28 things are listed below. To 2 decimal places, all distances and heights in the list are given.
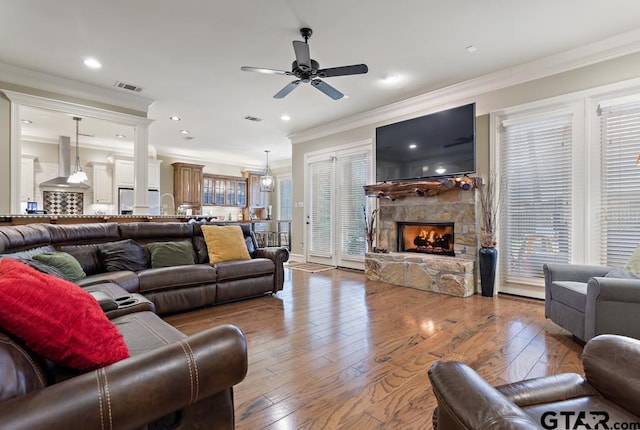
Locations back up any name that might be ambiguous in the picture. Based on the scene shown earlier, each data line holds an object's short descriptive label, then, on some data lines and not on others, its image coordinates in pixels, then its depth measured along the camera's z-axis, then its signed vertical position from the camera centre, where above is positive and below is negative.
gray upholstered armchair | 2.14 -0.67
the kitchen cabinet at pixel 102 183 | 7.56 +0.78
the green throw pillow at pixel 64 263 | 2.52 -0.40
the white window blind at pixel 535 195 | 3.64 +0.22
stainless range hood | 6.86 +1.21
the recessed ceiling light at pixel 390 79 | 4.18 +1.83
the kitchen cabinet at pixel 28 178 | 6.69 +0.82
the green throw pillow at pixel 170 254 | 3.42 -0.44
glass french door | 5.74 +0.17
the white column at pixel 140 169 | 5.08 +0.75
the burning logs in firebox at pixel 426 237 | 4.64 -0.37
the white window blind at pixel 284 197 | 10.65 +0.58
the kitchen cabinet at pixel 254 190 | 10.43 +0.81
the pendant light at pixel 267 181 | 9.05 +0.97
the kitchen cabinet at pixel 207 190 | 9.38 +0.75
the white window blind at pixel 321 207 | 6.29 +0.14
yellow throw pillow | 3.76 -0.35
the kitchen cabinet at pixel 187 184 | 8.81 +0.87
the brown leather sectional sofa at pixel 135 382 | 0.74 -0.47
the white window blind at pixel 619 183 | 3.21 +0.31
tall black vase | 3.92 -0.69
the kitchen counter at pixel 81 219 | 3.91 -0.05
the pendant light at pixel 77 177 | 6.39 +0.79
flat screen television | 4.20 +0.98
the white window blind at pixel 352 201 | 5.71 +0.23
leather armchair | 0.75 -0.54
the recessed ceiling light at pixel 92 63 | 3.77 +1.86
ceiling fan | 2.95 +1.43
